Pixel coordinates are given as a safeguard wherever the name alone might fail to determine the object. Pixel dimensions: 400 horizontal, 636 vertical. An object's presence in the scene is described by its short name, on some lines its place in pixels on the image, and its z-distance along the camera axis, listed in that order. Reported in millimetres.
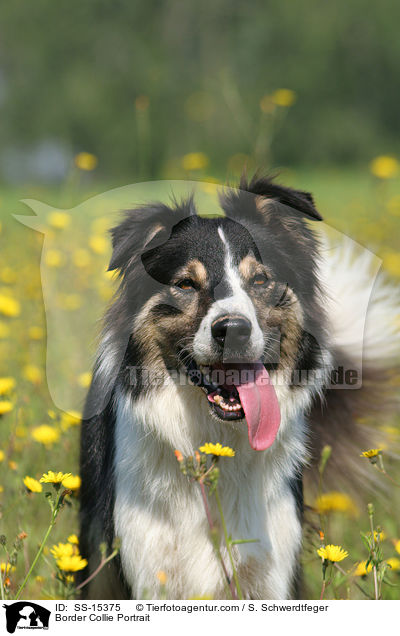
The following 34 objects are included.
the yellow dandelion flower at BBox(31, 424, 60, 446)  5492
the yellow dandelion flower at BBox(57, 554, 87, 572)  3826
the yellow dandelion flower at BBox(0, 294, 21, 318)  6500
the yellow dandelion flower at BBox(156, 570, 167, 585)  4480
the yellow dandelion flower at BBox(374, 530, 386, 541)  4023
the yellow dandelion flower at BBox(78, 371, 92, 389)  5242
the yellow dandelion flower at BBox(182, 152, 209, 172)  5266
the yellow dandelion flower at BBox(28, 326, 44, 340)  6857
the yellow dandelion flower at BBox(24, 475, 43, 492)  4312
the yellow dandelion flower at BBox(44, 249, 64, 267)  4535
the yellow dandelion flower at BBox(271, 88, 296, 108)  6687
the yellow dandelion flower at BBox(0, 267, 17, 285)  7098
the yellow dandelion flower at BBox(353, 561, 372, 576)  4437
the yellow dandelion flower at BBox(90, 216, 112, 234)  4680
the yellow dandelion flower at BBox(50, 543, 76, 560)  3992
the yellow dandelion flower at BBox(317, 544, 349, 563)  3846
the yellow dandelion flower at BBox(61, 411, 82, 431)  5230
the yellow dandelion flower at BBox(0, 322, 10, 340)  7088
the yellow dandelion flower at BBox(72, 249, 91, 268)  4660
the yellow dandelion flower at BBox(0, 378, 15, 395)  5379
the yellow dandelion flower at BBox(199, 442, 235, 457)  3722
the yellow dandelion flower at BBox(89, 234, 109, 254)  4676
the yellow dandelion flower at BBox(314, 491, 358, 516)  5667
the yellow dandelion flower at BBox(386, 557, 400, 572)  4540
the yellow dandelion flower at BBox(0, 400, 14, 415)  5027
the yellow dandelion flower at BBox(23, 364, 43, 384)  6789
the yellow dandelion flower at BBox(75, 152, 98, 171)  5430
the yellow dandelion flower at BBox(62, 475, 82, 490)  4001
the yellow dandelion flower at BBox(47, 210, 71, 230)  4551
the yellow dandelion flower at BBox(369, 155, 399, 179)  7601
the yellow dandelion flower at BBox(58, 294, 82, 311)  4609
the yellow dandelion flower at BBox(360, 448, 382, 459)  4184
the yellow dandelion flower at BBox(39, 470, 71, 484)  3848
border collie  4395
